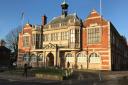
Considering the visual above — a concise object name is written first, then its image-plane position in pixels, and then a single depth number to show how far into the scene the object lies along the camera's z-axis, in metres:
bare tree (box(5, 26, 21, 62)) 37.25
